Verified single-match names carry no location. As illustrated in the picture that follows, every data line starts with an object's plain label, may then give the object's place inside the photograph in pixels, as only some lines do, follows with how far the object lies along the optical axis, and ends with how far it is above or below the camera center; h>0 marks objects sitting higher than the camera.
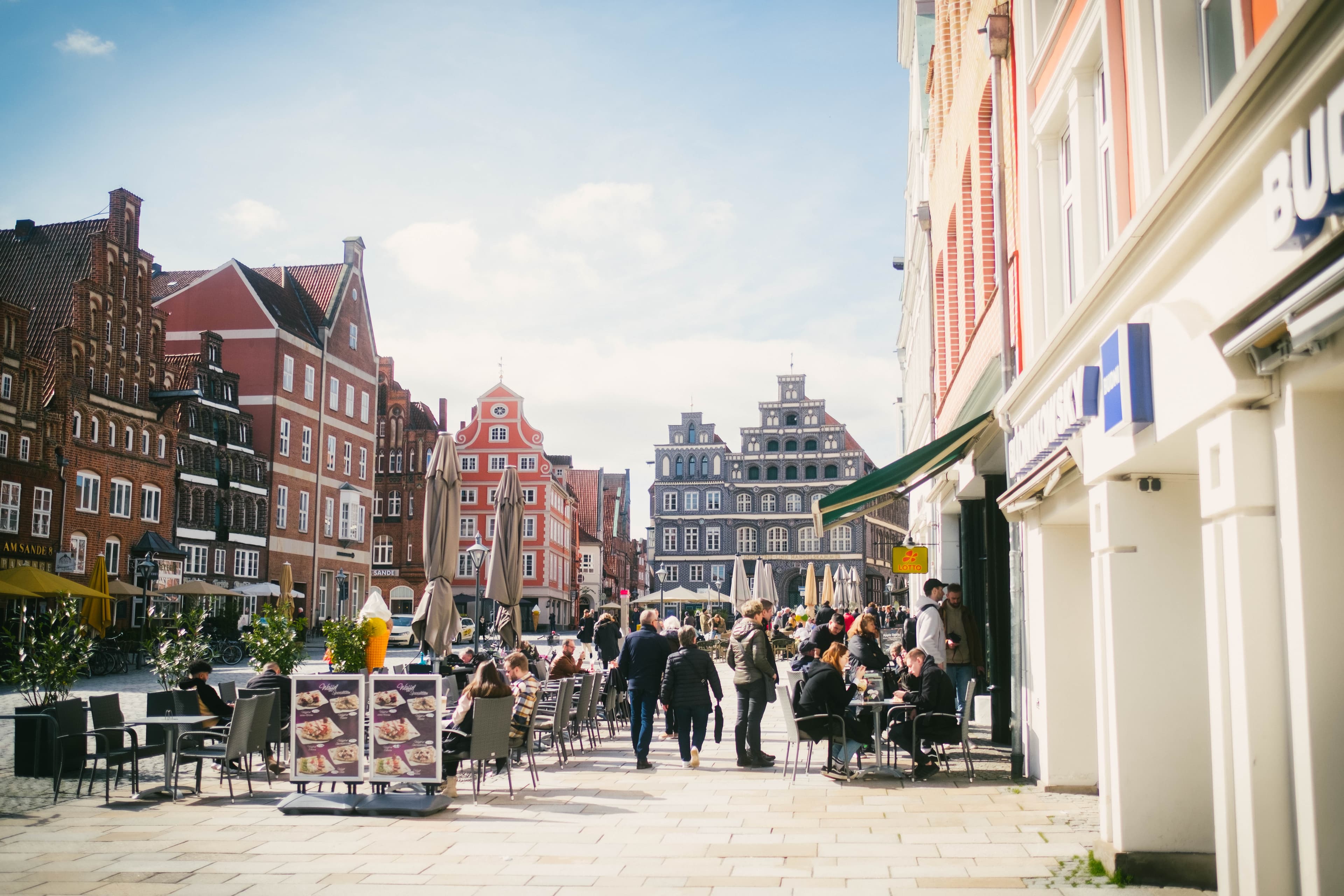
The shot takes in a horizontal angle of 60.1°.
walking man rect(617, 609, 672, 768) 12.08 -0.90
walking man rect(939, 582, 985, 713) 13.48 -0.48
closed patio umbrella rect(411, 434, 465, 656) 14.55 +0.54
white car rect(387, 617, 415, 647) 43.12 -1.68
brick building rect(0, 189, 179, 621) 33.53 +6.29
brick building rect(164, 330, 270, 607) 42.66 +4.27
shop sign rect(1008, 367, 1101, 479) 7.19 +1.22
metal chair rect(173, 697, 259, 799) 9.70 -1.29
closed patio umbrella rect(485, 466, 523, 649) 17.03 +0.43
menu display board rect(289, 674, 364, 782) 9.48 -1.10
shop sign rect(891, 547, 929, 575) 20.73 +0.54
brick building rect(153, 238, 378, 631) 47.84 +8.80
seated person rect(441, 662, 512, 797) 9.97 -1.11
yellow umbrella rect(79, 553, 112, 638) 27.36 -0.49
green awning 12.45 +1.27
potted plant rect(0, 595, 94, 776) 10.16 -0.75
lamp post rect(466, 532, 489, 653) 23.24 +0.77
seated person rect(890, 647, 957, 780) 10.88 -1.13
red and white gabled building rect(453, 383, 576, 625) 71.06 +7.13
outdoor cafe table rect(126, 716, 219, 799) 9.84 -1.33
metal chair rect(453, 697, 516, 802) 9.71 -1.17
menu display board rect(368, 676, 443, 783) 9.34 -1.10
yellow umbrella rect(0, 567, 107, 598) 24.16 +0.22
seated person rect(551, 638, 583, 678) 14.81 -0.94
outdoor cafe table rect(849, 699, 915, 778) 10.89 -1.42
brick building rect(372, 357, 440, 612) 65.12 +5.50
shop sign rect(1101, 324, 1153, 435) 6.07 +1.11
